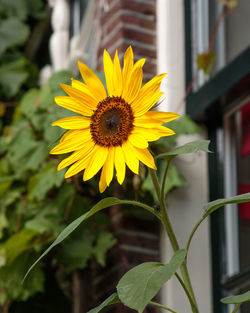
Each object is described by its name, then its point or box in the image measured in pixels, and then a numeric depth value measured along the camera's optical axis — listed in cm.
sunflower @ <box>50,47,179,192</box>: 160
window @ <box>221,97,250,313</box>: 306
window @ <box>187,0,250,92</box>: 329
